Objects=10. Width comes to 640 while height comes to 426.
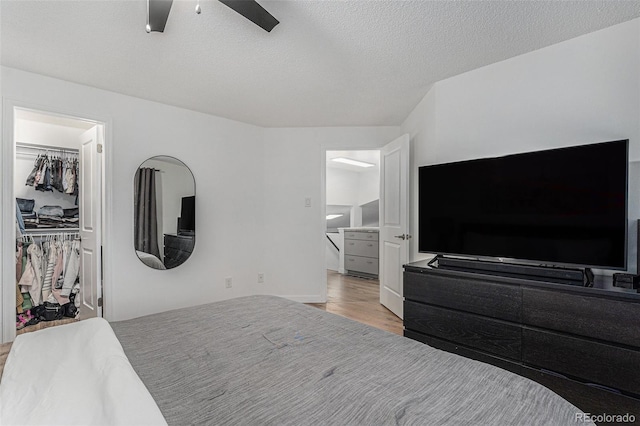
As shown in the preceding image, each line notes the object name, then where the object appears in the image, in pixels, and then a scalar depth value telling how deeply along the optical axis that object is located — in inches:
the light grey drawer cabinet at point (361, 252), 220.7
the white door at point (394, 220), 128.1
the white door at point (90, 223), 116.3
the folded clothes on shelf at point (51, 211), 134.3
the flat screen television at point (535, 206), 66.0
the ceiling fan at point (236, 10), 57.6
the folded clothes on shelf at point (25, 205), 130.4
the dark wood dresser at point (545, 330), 57.8
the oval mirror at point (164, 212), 120.9
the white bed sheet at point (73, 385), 29.2
